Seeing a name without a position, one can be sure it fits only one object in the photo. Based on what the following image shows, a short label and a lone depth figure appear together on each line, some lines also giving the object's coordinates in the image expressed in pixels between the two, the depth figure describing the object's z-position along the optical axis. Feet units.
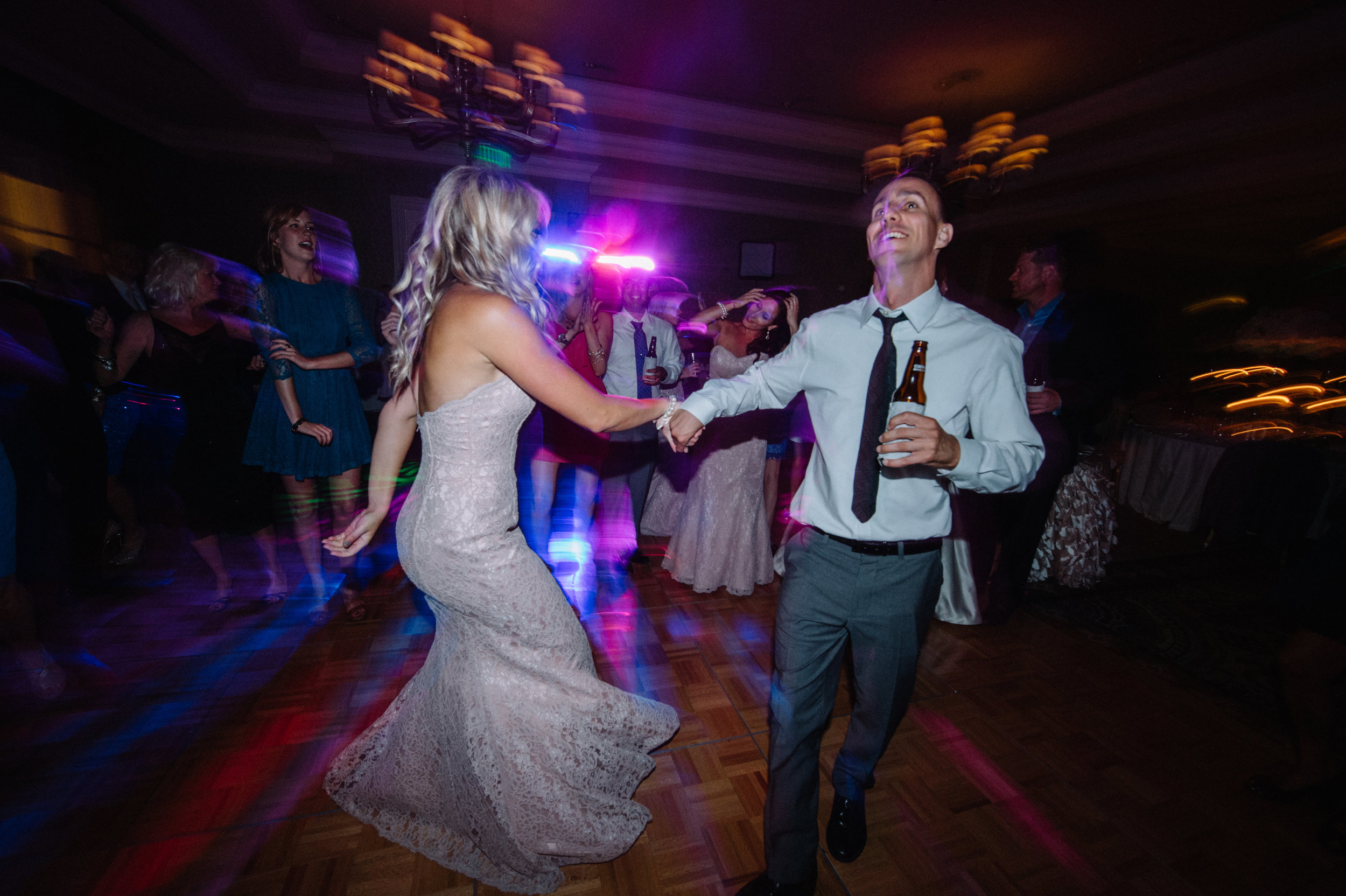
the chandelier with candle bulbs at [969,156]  15.10
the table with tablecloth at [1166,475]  15.60
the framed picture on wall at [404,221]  19.62
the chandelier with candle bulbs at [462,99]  10.23
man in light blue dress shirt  4.36
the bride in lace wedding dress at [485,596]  4.41
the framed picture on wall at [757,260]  24.00
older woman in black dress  8.03
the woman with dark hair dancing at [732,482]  10.16
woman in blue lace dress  7.93
